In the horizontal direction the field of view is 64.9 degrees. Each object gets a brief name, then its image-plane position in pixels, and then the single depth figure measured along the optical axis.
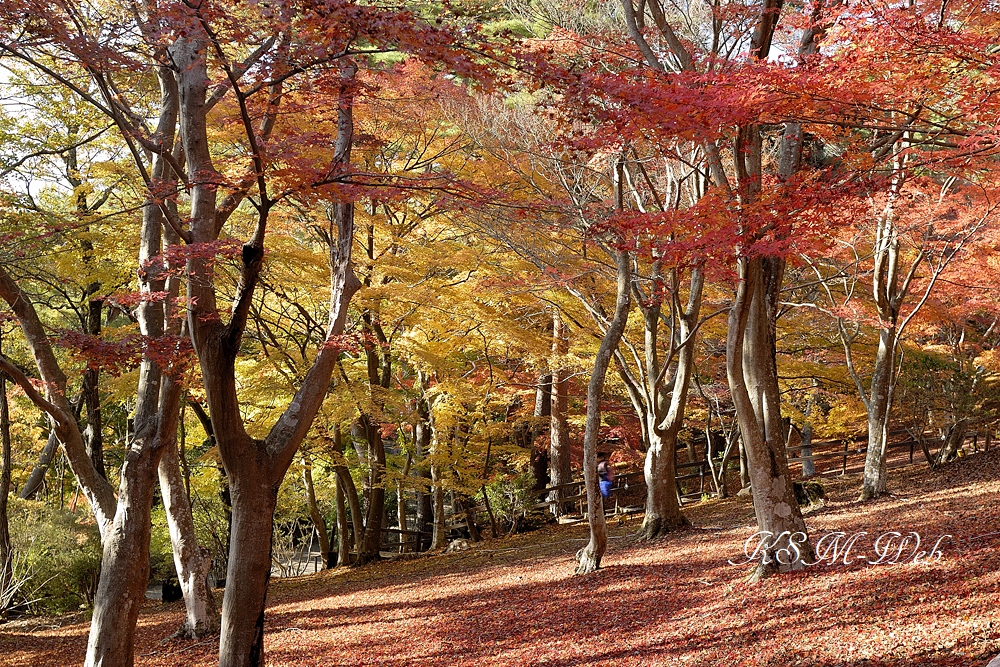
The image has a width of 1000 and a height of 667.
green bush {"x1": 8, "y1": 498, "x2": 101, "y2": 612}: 14.45
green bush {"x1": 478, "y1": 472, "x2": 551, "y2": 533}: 17.94
